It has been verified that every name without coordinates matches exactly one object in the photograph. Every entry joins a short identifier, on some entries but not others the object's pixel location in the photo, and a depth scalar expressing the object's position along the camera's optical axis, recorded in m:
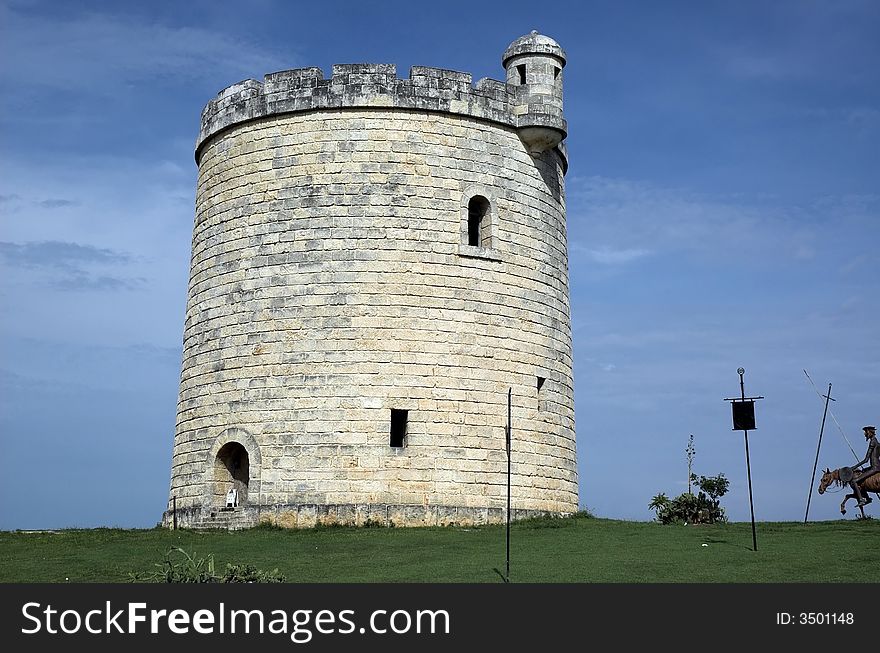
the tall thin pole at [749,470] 17.33
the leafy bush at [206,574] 13.09
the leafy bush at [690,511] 24.23
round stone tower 22.27
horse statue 21.80
